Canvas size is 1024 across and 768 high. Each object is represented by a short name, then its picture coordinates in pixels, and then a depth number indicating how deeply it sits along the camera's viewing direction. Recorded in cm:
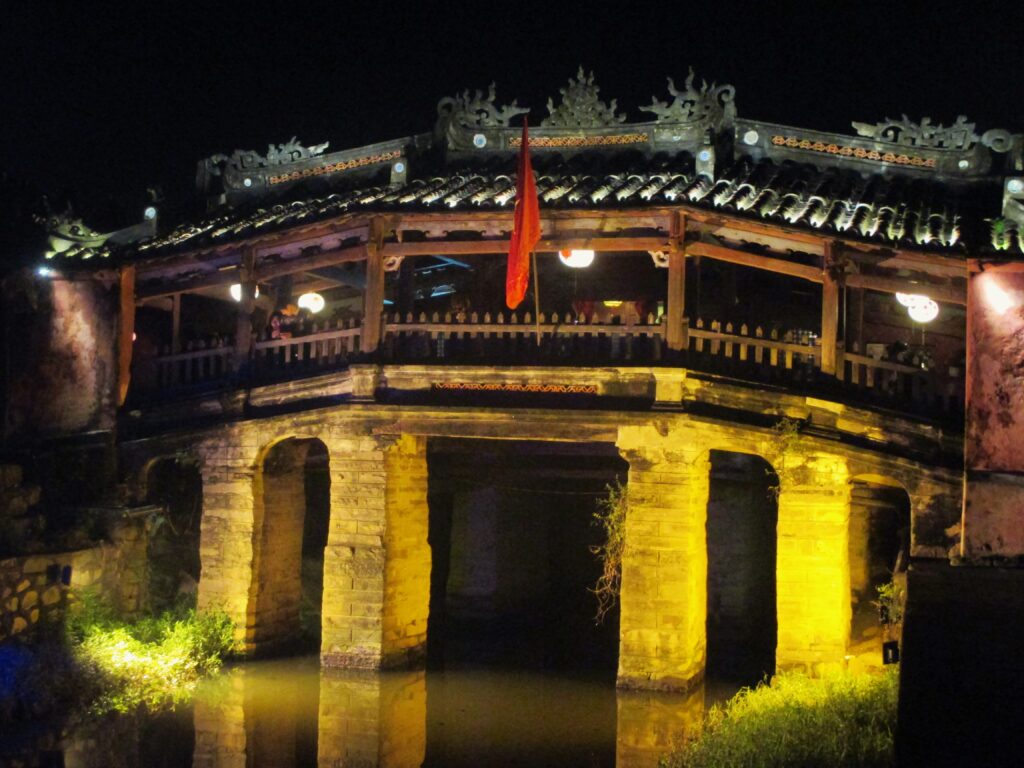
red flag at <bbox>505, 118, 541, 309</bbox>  1384
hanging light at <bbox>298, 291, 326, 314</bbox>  1936
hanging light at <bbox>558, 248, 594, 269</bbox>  1525
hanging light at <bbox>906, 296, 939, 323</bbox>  1478
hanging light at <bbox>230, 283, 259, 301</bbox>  1877
